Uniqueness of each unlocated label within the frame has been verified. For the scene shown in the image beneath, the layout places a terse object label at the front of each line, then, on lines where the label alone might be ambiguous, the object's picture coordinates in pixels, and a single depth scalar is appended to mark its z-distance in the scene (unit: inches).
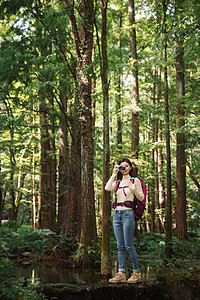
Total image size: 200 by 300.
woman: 220.7
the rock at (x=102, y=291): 217.5
